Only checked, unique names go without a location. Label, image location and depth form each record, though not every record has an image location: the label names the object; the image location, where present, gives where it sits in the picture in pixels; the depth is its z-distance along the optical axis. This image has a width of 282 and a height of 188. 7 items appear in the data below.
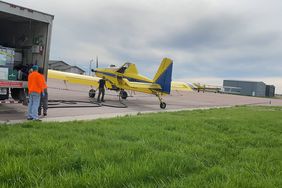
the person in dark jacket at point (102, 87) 18.84
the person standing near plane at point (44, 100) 10.59
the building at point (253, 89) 115.06
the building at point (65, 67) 102.94
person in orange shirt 9.28
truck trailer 9.79
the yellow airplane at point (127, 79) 20.16
